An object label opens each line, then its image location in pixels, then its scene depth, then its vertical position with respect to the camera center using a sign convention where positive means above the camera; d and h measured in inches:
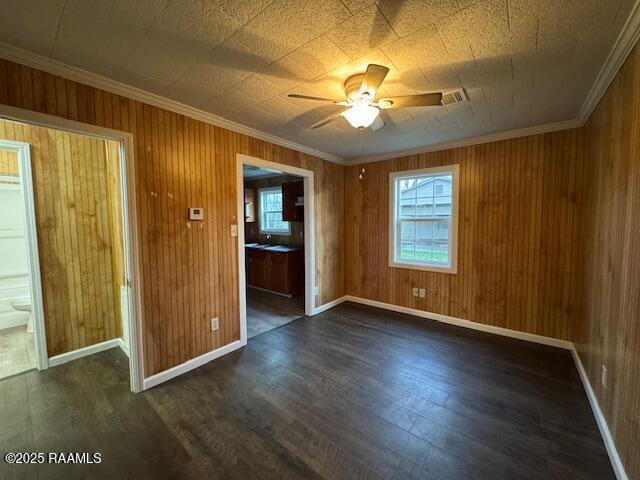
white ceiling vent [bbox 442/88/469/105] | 83.6 +40.9
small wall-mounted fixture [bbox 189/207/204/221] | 97.8 +3.8
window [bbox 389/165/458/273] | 142.3 +1.5
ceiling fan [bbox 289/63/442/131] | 66.0 +32.6
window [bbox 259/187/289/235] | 231.6 +10.3
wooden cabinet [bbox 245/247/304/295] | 196.2 -36.9
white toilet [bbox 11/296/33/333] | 117.3 -35.2
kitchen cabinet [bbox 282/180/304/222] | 201.6 +17.0
